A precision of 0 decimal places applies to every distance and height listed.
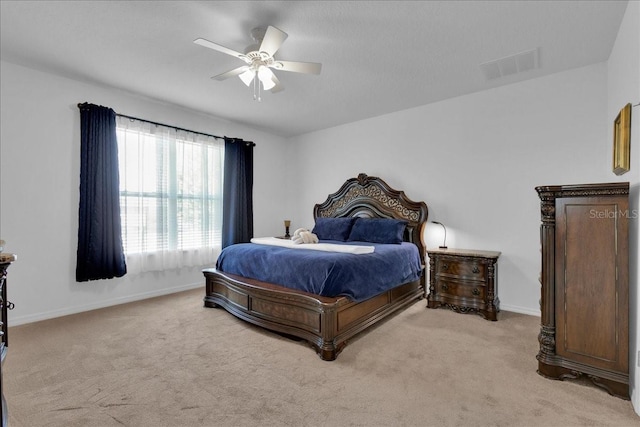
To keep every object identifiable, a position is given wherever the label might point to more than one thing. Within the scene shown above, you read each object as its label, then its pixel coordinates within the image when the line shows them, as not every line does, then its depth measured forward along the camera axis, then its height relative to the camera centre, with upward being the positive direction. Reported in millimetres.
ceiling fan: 2306 +1280
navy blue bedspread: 2643 -489
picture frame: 2117 +543
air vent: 2943 +1511
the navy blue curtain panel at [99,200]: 3486 +205
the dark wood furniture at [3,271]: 1231 -231
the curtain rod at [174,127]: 3839 +1243
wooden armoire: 1926 -442
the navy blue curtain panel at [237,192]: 4895 +397
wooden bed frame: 2504 -818
